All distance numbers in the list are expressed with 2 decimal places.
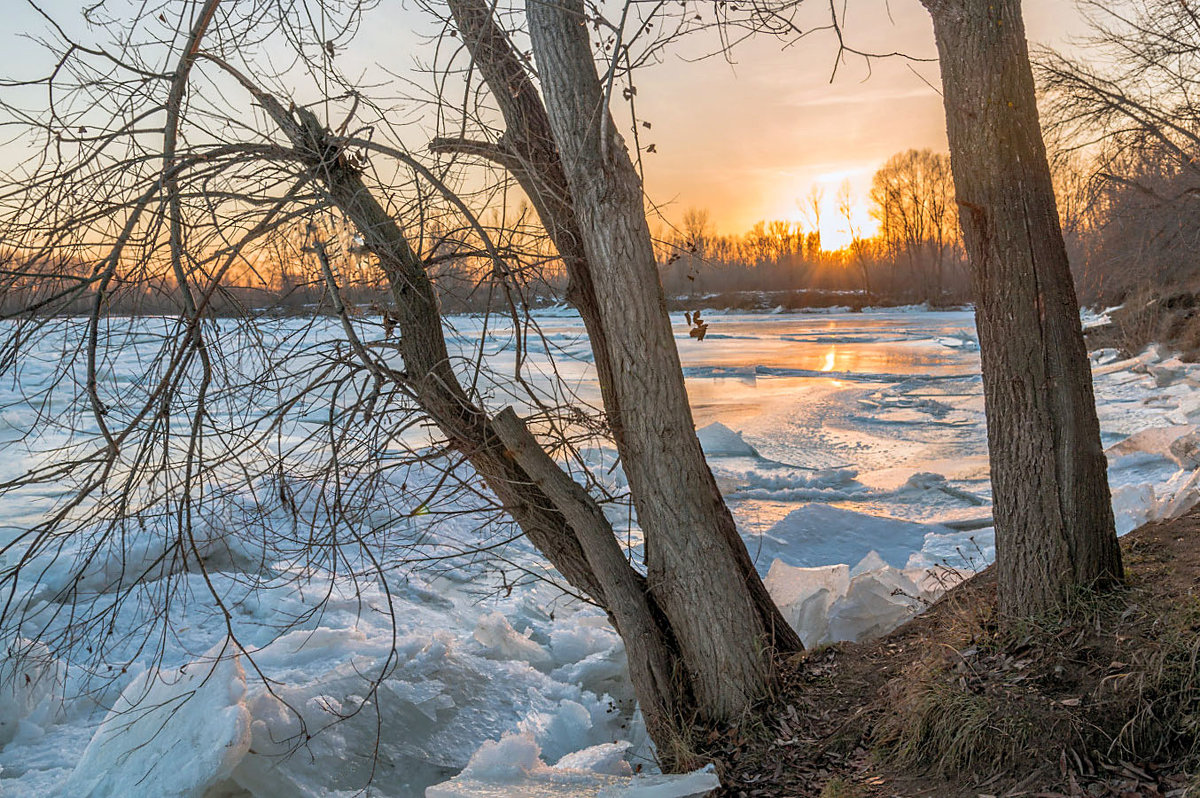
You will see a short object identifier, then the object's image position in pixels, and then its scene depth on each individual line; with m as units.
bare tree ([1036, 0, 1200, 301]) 13.80
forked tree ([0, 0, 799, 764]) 3.57
